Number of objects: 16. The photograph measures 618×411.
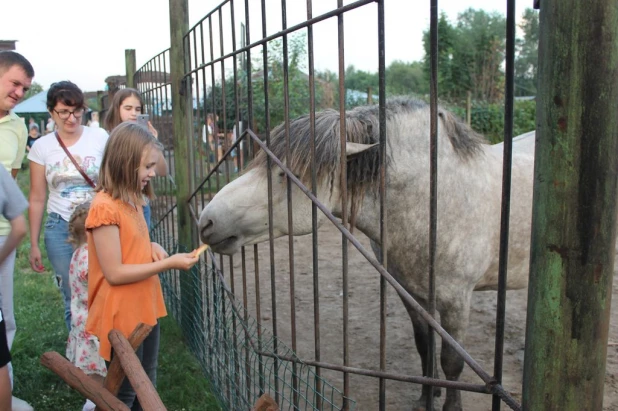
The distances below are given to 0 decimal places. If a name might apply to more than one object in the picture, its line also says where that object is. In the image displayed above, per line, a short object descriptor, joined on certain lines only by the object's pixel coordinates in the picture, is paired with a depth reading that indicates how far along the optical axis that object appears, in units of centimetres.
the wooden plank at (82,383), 166
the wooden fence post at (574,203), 92
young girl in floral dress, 274
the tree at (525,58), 3494
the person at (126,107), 383
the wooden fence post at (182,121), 355
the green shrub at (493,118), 1600
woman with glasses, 309
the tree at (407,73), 3936
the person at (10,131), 252
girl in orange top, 209
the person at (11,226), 214
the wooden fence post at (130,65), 634
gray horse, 235
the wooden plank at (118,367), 178
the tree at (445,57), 3146
